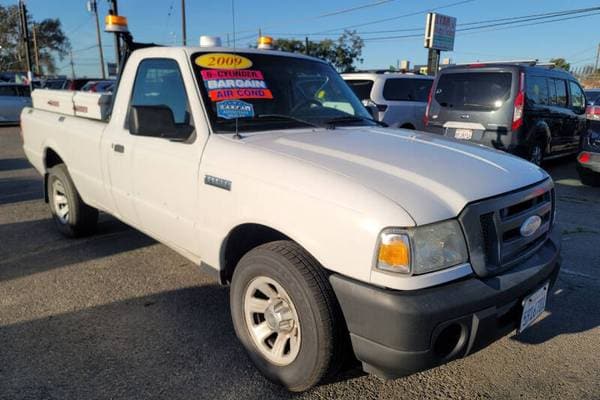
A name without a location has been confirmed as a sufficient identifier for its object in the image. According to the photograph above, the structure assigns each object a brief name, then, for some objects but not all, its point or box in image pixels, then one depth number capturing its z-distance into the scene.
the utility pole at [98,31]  35.53
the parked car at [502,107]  7.74
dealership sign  17.09
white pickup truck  2.03
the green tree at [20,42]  65.00
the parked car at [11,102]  16.42
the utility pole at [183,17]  26.28
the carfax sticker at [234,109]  3.01
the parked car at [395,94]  9.16
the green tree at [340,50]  38.72
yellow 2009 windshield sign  3.21
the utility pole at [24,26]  27.58
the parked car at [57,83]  21.26
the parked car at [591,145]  7.15
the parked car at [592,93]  13.99
